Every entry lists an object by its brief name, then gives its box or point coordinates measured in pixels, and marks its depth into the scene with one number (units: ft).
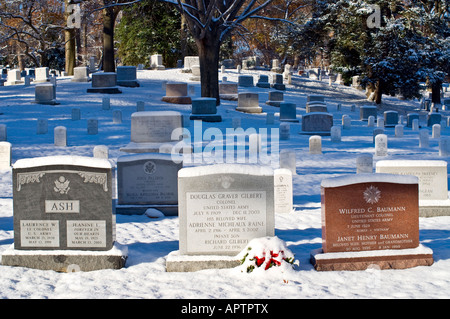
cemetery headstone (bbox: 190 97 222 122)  68.69
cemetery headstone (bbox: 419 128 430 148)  56.85
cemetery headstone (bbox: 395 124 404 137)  65.26
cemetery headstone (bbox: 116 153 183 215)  28.76
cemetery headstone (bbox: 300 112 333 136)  65.16
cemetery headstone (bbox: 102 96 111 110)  72.58
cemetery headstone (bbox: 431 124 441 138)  64.44
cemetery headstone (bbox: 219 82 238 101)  89.97
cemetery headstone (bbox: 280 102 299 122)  75.82
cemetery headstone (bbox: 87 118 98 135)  58.13
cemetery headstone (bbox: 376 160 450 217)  28.19
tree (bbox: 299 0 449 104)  107.24
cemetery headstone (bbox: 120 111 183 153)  49.11
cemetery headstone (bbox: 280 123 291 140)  59.52
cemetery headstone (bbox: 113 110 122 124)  64.18
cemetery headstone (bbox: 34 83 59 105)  75.36
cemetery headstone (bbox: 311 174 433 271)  19.33
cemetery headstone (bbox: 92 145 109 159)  42.78
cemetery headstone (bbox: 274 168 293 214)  29.66
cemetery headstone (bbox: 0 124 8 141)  53.06
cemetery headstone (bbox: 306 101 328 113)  80.28
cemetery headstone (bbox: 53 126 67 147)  51.67
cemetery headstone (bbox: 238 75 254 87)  105.40
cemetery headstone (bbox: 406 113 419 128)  82.12
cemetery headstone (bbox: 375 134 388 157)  50.42
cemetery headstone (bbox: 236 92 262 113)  80.74
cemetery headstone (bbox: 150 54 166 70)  117.39
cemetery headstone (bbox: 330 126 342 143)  59.67
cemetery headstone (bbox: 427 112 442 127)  85.56
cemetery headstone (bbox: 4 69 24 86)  101.65
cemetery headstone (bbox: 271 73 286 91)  110.93
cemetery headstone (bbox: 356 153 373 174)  38.45
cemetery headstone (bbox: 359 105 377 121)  84.99
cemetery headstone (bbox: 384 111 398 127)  78.64
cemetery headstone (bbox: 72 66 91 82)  96.12
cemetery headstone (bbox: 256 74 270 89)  108.58
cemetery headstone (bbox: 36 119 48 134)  58.08
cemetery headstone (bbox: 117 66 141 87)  91.09
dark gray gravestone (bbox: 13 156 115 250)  19.67
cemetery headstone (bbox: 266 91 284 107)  91.20
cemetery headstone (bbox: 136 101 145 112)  71.61
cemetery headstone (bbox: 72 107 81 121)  65.41
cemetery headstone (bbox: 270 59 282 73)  137.39
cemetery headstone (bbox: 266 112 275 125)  71.01
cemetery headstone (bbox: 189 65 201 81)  101.71
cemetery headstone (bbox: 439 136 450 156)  50.72
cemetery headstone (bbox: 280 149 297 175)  39.83
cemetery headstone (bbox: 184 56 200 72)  111.53
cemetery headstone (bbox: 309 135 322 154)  51.16
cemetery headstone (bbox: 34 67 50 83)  97.45
